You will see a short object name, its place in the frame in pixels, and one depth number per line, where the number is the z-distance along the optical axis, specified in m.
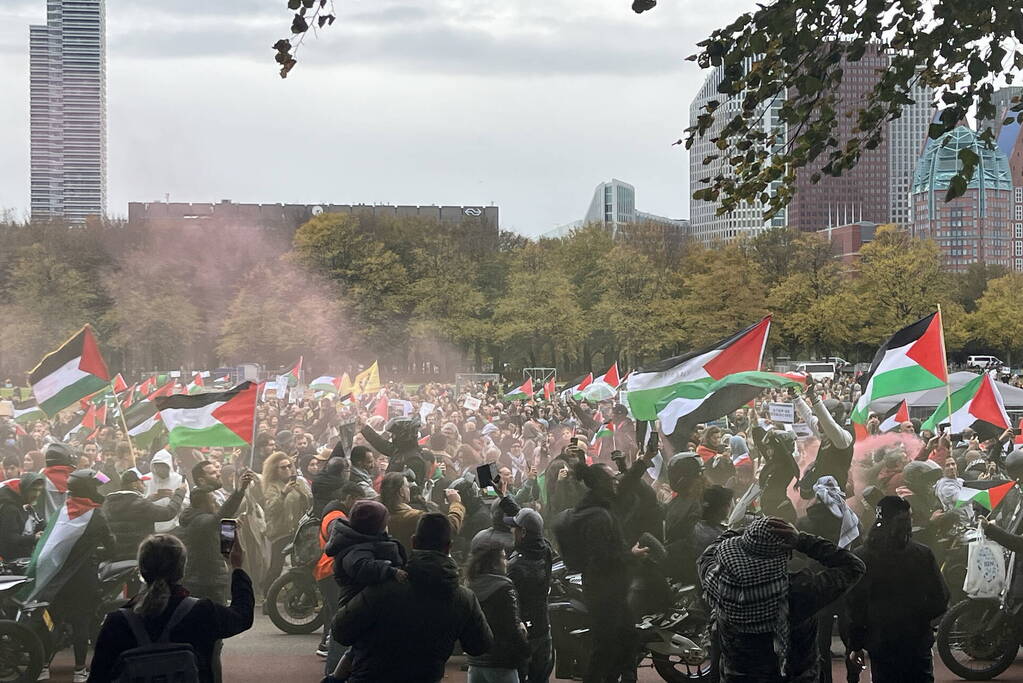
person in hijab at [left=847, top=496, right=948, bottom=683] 6.81
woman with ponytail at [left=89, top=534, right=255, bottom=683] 5.11
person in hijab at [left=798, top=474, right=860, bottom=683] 8.27
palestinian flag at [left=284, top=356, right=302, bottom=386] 33.17
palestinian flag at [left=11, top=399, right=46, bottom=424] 20.88
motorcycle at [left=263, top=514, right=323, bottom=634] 10.53
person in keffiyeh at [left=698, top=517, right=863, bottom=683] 5.77
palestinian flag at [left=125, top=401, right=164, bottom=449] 18.45
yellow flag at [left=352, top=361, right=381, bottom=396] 27.38
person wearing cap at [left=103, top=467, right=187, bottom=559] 9.00
